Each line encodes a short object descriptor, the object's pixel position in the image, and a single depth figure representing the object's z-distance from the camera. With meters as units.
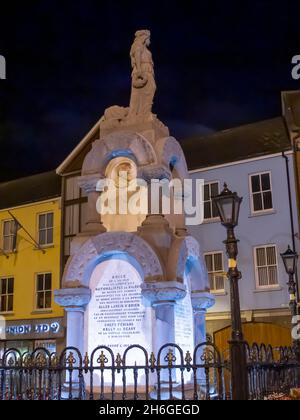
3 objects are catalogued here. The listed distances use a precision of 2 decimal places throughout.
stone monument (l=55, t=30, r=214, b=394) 10.30
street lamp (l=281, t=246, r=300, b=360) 16.62
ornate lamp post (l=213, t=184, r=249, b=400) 8.34
